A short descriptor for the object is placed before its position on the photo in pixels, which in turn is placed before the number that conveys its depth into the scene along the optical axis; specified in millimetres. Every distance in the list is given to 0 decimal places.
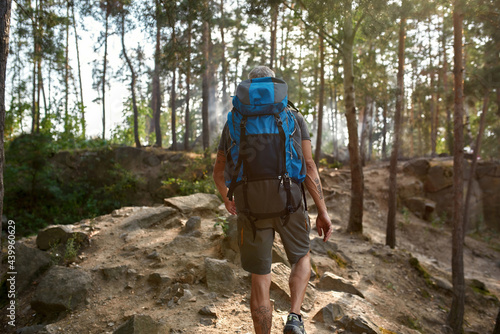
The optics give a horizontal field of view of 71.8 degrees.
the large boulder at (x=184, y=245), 5621
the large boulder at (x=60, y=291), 4258
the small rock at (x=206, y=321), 3693
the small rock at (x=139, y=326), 3219
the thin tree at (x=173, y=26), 7102
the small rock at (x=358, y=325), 3913
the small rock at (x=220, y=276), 4520
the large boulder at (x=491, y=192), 18125
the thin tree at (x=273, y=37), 18212
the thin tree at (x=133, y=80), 19344
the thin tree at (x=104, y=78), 20297
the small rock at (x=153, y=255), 5388
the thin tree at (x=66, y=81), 23522
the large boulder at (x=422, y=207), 16516
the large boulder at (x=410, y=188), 17392
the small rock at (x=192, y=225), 6344
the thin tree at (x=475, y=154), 13551
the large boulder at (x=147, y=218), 6965
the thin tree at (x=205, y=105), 17812
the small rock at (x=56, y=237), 6070
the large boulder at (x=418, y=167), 18330
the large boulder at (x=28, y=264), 5230
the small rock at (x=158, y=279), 4652
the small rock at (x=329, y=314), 4095
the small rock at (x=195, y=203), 7500
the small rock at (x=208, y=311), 3859
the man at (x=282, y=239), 2592
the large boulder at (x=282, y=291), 4420
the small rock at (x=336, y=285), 5539
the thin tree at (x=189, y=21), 7621
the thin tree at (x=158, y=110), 19216
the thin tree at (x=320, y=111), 16062
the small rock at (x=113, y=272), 4929
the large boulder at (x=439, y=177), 17516
